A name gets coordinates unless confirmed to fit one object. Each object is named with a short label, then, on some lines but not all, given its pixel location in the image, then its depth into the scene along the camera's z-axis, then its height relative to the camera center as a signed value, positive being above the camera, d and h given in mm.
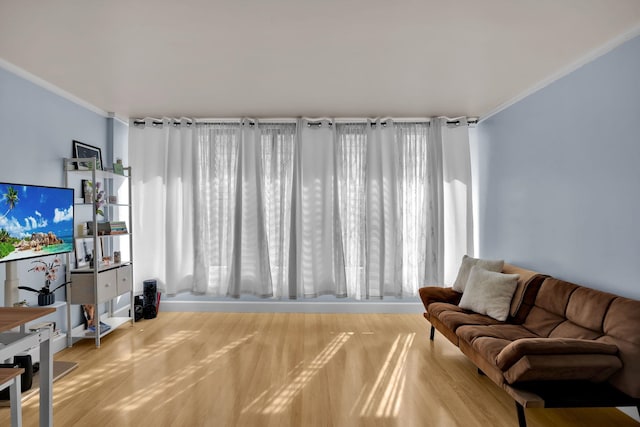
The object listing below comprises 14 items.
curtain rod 4359 +1303
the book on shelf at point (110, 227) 3611 -69
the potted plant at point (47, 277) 2847 -523
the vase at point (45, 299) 2835 -659
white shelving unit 3361 -399
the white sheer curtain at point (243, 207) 4375 +159
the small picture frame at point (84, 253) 3550 -345
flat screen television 2449 +13
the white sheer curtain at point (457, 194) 4344 +289
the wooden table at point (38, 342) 1849 -686
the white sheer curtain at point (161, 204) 4375 +223
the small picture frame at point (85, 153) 3527 +770
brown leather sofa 1948 -886
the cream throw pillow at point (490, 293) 2988 -729
